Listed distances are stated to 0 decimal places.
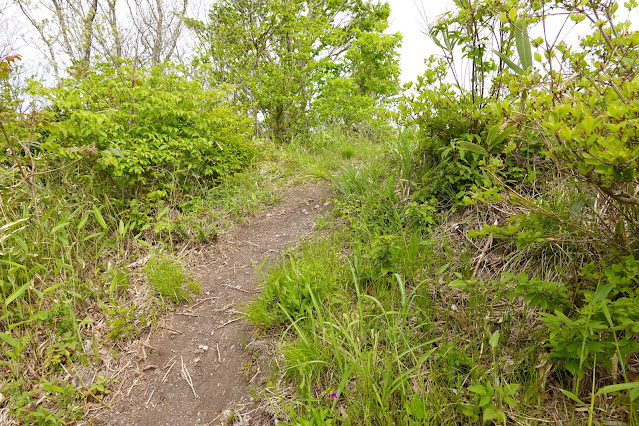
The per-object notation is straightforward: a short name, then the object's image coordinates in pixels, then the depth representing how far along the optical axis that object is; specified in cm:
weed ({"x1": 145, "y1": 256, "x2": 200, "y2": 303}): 300
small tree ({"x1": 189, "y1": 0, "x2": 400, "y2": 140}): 668
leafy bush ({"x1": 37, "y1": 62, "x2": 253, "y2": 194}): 324
